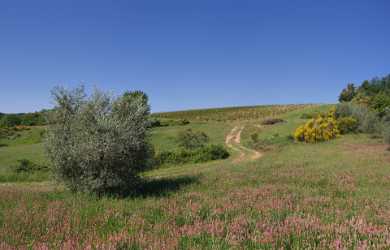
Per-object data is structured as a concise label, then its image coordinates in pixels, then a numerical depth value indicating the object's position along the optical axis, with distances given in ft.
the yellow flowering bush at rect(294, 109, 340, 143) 136.05
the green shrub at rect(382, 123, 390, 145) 94.31
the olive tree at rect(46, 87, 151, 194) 39.32
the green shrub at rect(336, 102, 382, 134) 134.19
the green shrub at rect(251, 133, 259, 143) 153.99
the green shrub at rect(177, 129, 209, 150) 148.97
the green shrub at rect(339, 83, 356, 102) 345.53
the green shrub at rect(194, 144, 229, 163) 113.80
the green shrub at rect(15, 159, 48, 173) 101.32
